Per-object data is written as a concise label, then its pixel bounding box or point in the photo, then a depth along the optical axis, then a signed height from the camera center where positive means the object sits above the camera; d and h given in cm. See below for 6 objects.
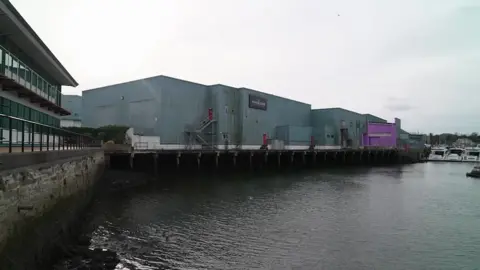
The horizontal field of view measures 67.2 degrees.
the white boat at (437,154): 9496 -179
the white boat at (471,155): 8918 -187
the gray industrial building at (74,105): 6838 +819
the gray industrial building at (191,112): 4944 +539
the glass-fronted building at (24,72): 1770 +444
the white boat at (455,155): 9188 -188
